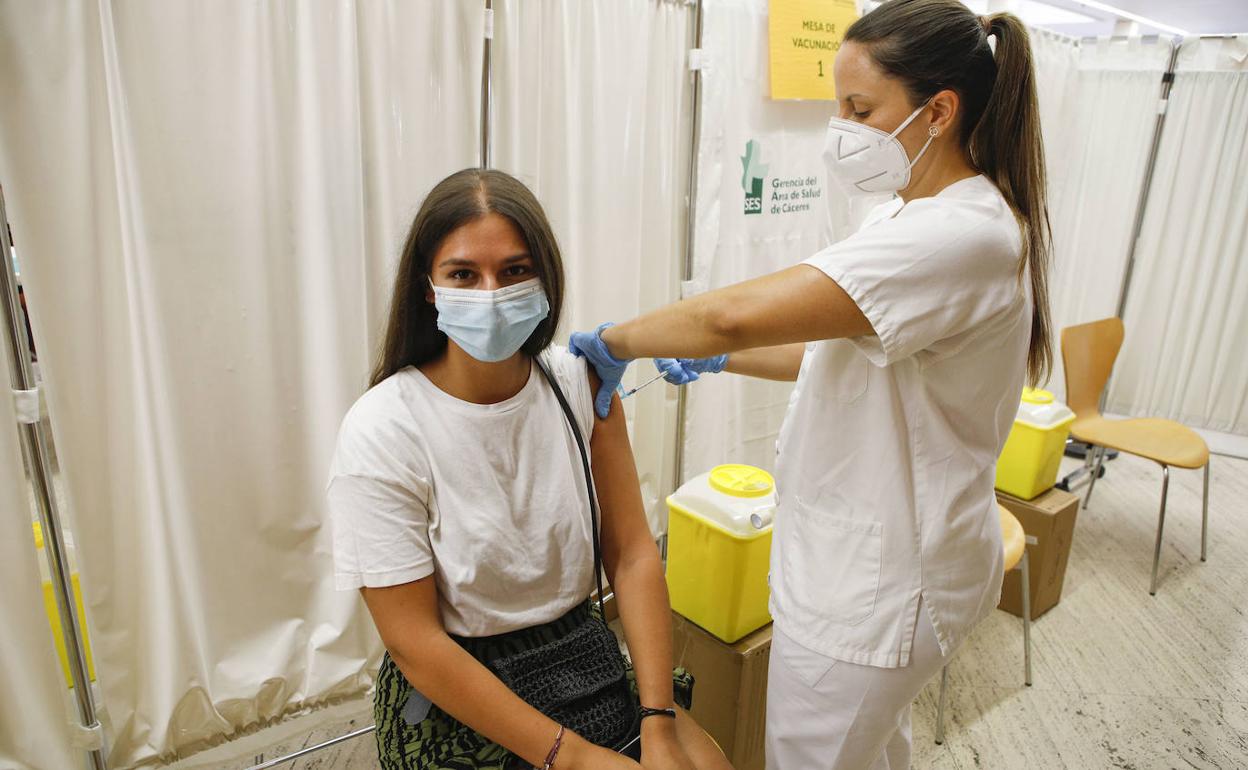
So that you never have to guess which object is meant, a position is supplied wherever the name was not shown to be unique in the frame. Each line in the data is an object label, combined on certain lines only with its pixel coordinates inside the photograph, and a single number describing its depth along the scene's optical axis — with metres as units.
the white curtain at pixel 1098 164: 3.70
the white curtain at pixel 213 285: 1.56
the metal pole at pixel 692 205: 2.36
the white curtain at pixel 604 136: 2.04
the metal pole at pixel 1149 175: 3.61
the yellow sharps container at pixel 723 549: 1.74
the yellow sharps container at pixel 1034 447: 2.60
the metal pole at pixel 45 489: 1.44
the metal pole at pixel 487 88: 1.91
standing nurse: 0.98
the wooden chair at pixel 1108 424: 2.96
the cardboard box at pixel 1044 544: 2.62
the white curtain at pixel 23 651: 1.54
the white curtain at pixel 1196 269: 3.99
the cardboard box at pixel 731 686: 1.80
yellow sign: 2.43
